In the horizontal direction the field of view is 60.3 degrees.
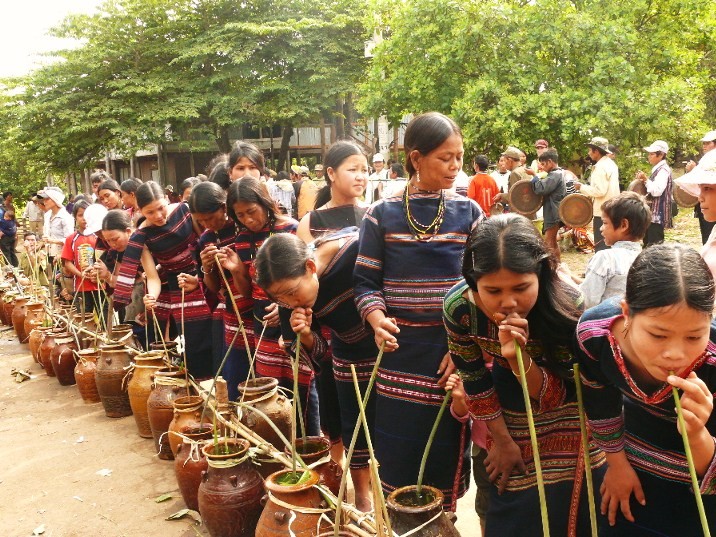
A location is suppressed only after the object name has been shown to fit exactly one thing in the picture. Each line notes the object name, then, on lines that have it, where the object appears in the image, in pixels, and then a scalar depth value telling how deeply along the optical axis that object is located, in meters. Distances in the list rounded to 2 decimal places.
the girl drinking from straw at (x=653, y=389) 1.28
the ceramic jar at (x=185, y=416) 3.30
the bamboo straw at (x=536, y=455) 1.23
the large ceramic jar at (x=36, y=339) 6.17
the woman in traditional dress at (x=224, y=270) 3.39
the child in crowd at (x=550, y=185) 7.77
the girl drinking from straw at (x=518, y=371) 1.58
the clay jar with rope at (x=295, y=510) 2.05
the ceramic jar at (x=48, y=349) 5.83
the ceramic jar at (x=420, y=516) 1.66
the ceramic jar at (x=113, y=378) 4.57
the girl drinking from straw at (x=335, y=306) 2.33
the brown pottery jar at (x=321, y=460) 2.33
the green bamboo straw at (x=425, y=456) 1.67
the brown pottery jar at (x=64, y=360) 5.53
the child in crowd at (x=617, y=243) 3.00
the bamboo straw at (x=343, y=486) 1.64
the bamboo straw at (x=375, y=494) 1.52
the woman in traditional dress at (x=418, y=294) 2.19
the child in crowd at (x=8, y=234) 12.22
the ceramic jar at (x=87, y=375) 4.93
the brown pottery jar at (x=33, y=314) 6.87
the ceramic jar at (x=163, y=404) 3.79
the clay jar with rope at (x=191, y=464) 2.96
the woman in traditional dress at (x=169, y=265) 3.97
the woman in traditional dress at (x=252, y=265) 3.07
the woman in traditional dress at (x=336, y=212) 2.96
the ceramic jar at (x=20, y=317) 7.46
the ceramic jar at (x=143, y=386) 4.11
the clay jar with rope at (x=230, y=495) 2.51
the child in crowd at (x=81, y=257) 5.82
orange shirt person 7.88
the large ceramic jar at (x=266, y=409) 3.04
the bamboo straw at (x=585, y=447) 1.28
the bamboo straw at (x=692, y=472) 1.01
